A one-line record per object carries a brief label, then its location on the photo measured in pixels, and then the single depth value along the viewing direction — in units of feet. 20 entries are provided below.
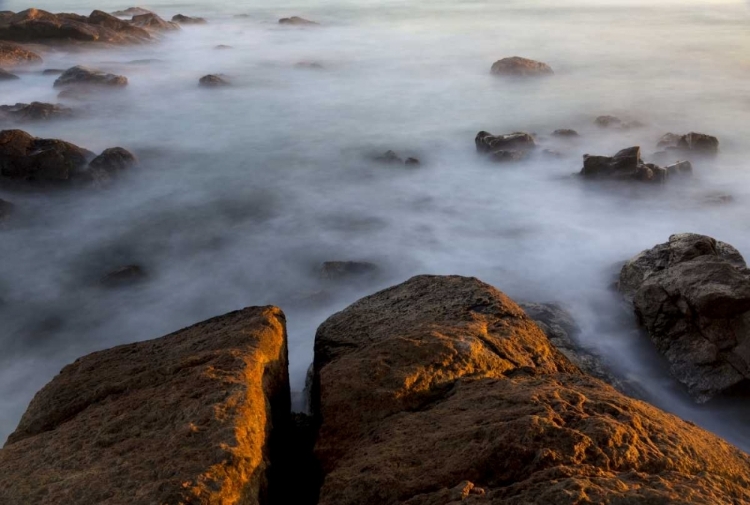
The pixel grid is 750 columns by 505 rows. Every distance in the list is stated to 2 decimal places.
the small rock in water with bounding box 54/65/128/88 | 47.49
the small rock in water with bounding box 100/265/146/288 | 23.25
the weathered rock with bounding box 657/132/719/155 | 33.94
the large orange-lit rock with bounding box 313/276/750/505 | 7.40
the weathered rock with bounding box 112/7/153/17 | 80.74
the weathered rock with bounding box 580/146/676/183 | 29.76
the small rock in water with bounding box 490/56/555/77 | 52.75
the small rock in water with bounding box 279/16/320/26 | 77.61
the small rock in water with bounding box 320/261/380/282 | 23.24
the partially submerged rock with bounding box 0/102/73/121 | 39.78
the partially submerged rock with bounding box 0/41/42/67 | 52.00
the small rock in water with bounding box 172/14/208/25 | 76.67
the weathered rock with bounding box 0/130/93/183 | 29.32
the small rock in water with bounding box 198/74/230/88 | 50.90
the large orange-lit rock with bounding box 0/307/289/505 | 7.93
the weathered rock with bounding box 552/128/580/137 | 37.52
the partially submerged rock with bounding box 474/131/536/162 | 34.88
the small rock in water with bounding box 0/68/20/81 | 48.67
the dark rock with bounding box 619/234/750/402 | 15.67
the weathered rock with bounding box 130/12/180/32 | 69.15
